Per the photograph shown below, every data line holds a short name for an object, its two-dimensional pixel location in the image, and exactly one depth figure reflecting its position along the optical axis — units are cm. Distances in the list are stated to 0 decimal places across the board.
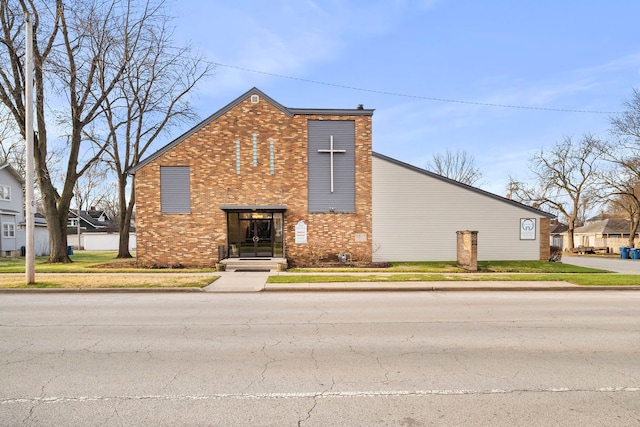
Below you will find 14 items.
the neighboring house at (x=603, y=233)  4840
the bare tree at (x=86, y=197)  6036
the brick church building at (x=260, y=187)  1952
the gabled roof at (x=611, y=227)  5397
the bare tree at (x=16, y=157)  3916
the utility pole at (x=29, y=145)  1219
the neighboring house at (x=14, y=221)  3212
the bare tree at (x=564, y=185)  4162
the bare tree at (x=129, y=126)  2564
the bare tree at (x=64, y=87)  2112
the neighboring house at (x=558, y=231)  5540
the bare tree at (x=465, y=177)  4606
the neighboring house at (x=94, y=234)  4581
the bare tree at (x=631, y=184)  3431
